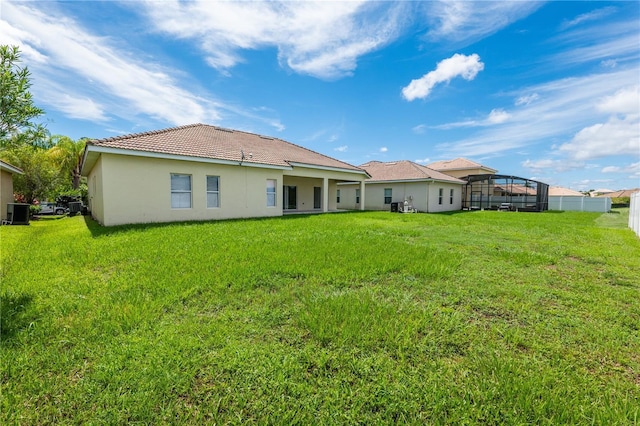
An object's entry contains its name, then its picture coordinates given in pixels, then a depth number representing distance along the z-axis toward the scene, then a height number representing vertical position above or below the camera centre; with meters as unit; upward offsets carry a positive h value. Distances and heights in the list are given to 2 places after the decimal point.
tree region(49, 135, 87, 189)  25.62 +4.42
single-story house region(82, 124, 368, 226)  11.04 +1.31
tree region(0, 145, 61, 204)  19.89 +1.74
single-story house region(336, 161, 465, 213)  23.08 +1.13
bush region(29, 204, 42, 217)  18.20 -0.60
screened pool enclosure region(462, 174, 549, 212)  27.53 +1.01
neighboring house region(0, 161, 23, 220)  15.04 +0.91
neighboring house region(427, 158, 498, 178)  35.09 +4.39
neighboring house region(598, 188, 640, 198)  47.64 +2.01
